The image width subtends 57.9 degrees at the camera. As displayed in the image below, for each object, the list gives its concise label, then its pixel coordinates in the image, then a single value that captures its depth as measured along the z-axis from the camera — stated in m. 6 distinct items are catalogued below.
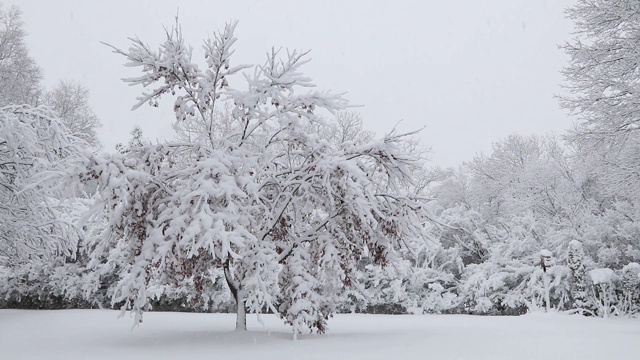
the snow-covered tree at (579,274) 15.91
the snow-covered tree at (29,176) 9.70
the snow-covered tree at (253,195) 7.79
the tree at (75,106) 26.66
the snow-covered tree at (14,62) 20.80
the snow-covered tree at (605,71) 12.64
